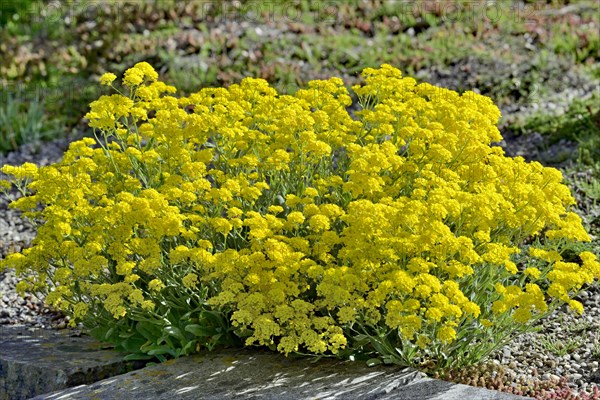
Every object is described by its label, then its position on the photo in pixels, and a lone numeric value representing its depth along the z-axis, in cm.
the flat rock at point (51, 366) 688
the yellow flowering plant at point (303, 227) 602
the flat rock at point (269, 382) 618
